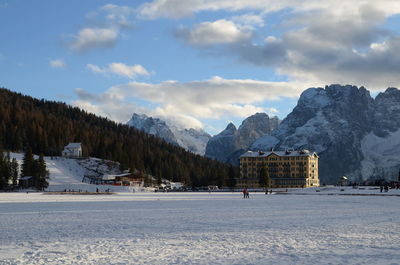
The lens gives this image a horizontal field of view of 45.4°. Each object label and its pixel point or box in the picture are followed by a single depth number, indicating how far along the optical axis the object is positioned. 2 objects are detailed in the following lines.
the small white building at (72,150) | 182.00
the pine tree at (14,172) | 123.11
